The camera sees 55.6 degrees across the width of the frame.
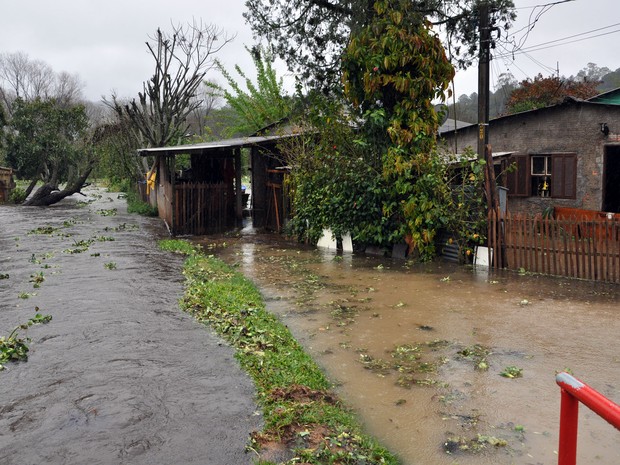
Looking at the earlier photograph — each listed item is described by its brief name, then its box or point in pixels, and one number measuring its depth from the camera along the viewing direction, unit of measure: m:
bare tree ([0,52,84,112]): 81.06
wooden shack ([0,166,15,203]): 31.22
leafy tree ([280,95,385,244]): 13.31
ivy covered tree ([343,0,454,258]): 12.21
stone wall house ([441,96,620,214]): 15.79
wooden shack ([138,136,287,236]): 17.11
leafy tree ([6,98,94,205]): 32.91
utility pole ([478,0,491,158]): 12.26
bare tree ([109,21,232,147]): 28.52
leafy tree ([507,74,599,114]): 28.16
